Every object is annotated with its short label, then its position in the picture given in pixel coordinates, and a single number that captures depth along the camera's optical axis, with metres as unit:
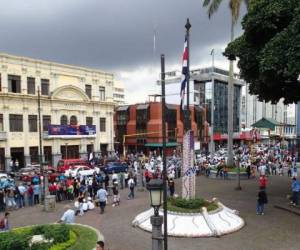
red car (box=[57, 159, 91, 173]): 34.79
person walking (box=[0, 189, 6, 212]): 19.91
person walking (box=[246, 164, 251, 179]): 29.89
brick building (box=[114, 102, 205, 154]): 62.31
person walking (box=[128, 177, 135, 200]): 22.40
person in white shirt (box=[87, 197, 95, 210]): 19.27
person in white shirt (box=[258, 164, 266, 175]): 28.36
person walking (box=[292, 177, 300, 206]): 17.77
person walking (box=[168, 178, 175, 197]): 21.78
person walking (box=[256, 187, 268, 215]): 16.58
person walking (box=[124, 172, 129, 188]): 27.80
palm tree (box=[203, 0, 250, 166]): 28.72
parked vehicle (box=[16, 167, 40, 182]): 31.30
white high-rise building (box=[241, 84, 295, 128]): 99.44
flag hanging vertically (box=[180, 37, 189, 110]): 14.10
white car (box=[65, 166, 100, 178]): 30.74
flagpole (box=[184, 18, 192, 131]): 14.28
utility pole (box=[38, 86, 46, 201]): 21.31
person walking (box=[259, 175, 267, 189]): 19.06
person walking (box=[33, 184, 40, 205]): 21.91
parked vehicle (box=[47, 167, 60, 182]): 28.33
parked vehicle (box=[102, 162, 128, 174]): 37.19
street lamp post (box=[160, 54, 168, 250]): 9.14
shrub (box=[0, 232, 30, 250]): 10.78
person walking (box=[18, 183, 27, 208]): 20.95
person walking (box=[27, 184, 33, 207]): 21.69
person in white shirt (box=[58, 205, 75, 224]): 14.41
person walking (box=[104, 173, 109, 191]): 25.77
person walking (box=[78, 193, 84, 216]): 18.23
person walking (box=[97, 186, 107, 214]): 18.20
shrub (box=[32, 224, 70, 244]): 11.84
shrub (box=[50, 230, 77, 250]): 11.25
